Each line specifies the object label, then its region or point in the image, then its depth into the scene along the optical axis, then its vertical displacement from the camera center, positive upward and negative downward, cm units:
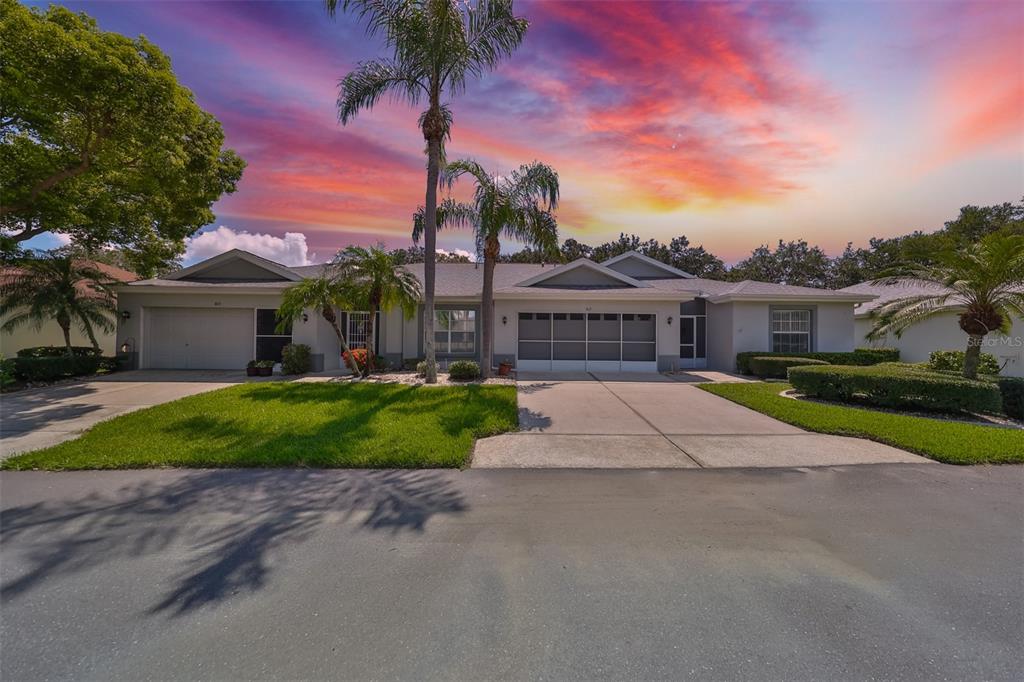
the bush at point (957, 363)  1354 -46
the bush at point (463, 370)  1332 -76
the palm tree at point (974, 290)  932 +136
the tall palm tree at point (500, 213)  1247 +406
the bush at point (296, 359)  1431 -47
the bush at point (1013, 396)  853 -95
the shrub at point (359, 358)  1395 -44
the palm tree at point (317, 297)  1215 +138
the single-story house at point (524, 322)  1520 +94
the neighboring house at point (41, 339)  1752 +21
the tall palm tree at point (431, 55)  1045 +750
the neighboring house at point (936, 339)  1514 +36
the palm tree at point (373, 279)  1237 +197
